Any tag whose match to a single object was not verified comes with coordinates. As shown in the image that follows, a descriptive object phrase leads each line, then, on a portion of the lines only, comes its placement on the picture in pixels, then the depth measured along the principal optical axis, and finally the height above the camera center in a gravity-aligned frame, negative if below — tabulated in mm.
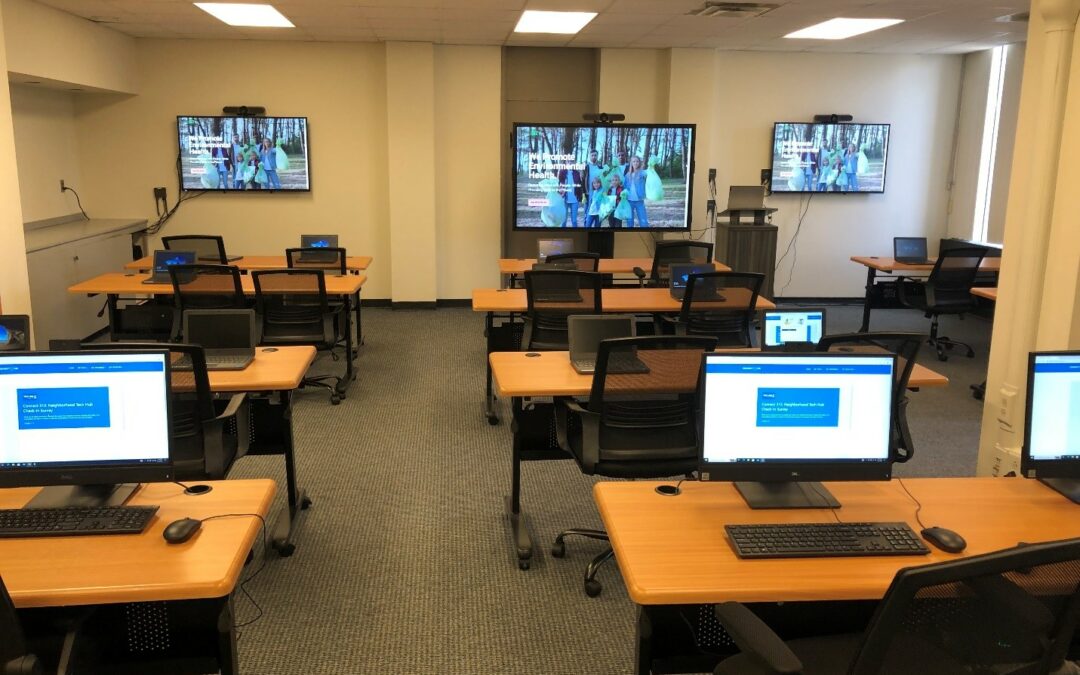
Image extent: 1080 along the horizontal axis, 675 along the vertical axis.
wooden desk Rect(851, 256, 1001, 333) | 7398 -636
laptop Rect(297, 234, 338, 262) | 6477 -475
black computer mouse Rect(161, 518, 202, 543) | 2006 -857
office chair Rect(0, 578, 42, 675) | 1642 -940
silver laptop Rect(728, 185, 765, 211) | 8086 -22
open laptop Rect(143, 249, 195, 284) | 5734 -535
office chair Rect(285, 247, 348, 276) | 6320 -585
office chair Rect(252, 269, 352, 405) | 5301 -811
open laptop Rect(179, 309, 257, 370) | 3748 -670
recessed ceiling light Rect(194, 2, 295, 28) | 6311 +1420
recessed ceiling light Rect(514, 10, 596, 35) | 6566 +1455
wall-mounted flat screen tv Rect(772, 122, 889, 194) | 8750 +435
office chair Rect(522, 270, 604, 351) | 4812 -657
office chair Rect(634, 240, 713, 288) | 6594 -520
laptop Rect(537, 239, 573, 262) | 6769 -454
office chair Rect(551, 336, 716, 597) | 3027 -881
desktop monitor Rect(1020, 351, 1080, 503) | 2312 -631
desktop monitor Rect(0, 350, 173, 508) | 2172 -637
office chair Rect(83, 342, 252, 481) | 2957 -900
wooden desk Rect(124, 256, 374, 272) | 6645 -642
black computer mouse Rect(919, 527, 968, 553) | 2027 -859
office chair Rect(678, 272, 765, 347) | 4773 -666
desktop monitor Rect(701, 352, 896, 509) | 2230 -614
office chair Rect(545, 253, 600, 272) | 6223 -521
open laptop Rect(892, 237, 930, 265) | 7754 -495
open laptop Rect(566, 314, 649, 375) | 3629 -636
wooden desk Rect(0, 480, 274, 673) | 1815 -889
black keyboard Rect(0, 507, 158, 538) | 2053 -866
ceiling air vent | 6035 +1418
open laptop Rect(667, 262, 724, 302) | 5316 -529
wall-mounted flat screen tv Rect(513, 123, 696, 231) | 8094 +170
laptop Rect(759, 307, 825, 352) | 3861 -612
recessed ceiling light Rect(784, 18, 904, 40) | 6809 +1487
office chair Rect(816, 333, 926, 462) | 2883 -554
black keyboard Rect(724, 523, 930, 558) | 1988 -859
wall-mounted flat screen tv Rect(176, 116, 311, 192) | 8195 +350
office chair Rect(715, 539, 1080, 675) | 1381 -763
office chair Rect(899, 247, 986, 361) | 6848 -743
